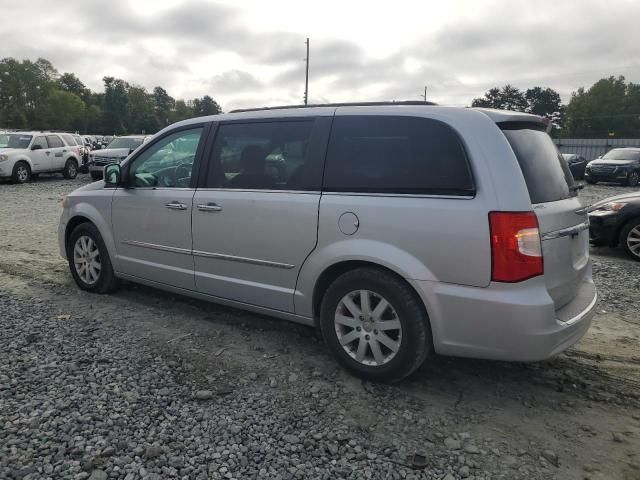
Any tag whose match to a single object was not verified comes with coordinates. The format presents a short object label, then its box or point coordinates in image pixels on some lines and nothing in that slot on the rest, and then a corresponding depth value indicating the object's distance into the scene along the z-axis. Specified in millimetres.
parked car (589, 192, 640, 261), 7305
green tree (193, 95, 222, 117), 125938
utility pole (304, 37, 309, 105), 42312
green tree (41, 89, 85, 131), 85562
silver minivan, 2949
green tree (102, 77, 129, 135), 98125
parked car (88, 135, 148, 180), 18766
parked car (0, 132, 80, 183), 17562
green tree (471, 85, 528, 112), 88731
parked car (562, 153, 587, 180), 25078
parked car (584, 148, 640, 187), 20875
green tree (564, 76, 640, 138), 83500
